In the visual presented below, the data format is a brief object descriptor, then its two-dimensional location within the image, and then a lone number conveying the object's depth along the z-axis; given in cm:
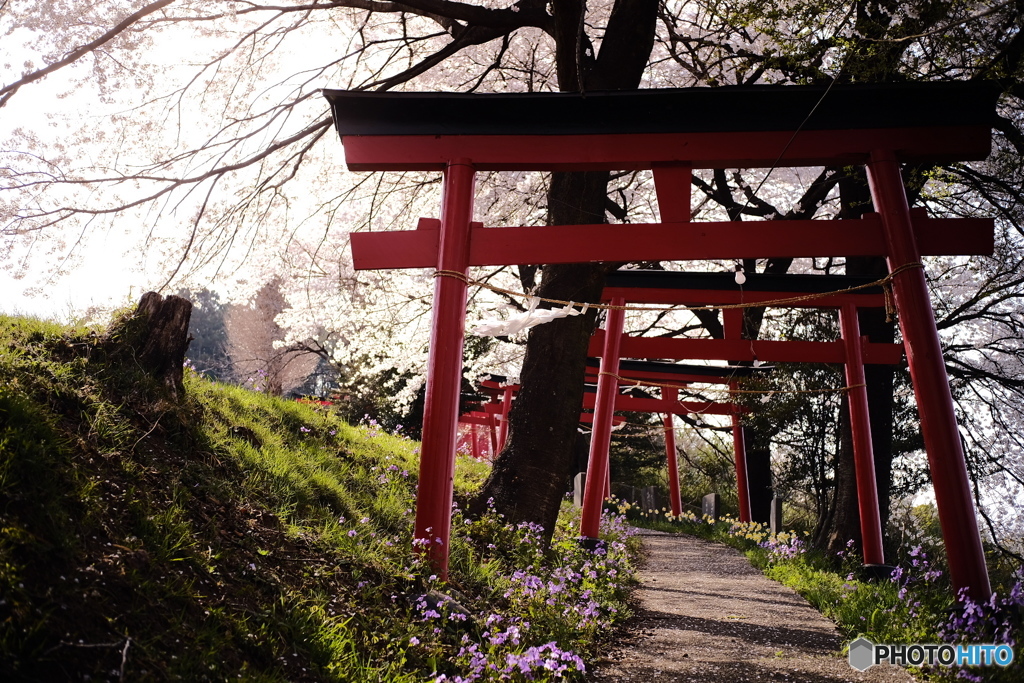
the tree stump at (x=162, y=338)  473
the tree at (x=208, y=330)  3981
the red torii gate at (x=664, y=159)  455
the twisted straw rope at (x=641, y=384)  792
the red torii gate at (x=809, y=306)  765
